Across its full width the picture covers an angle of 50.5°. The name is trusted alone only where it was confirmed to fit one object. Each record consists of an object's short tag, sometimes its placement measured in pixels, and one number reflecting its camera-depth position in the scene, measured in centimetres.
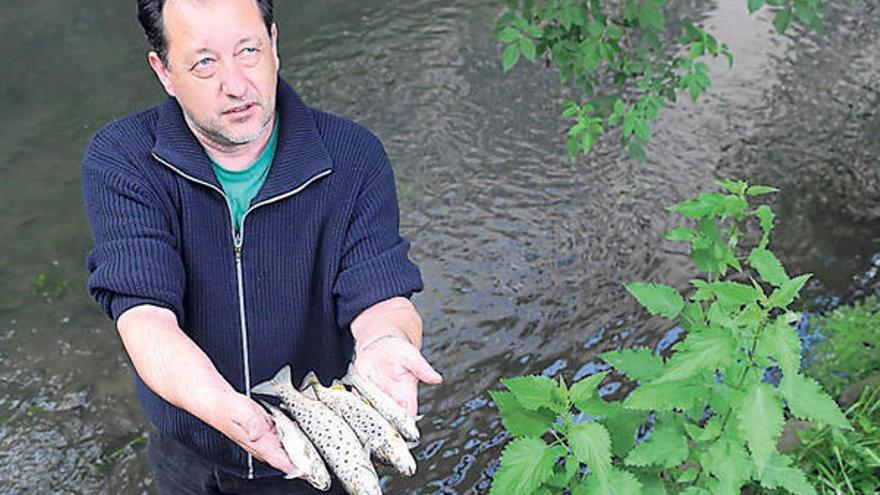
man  222
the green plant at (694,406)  222
